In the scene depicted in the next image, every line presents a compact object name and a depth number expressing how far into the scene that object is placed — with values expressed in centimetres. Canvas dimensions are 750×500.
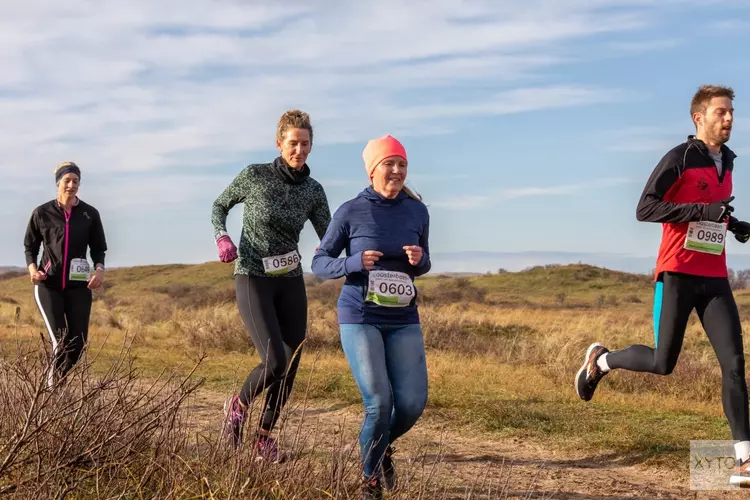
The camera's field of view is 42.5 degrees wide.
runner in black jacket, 816
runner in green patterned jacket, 633
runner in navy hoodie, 505
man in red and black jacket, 609
